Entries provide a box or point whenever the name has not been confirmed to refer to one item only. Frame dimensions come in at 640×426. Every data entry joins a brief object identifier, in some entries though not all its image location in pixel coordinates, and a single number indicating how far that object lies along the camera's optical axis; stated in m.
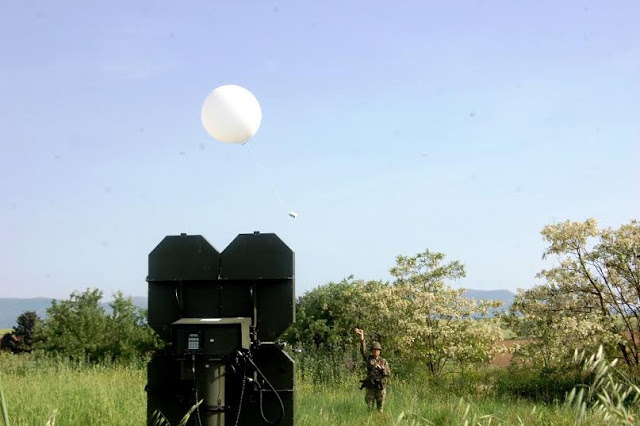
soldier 10.63
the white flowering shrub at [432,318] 15.65
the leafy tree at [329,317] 18.34
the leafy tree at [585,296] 14.13
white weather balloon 8.01
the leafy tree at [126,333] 18.05
